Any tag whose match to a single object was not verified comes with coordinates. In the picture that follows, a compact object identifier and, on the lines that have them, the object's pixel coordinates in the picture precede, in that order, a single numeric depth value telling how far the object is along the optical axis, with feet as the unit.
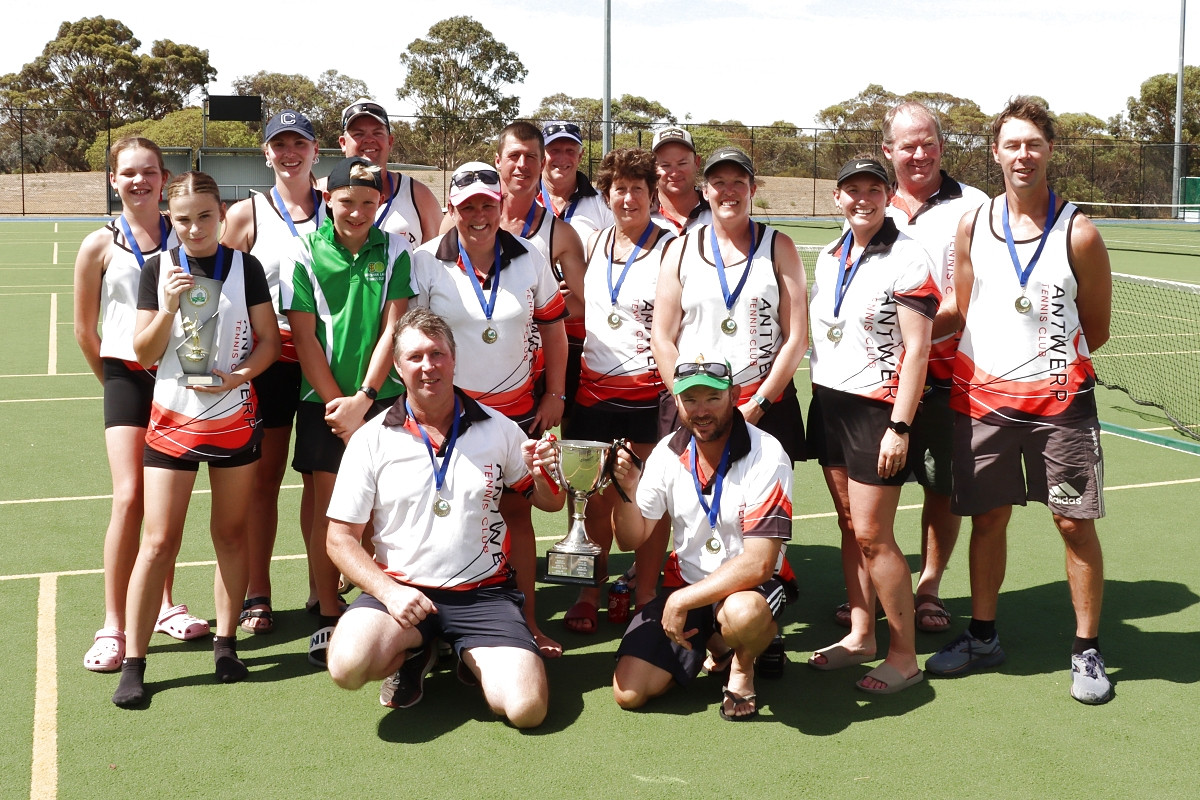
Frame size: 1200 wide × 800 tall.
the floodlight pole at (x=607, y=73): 98.32
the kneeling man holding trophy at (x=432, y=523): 14.67
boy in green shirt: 16.10
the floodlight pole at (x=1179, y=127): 130.72
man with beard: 14.53
